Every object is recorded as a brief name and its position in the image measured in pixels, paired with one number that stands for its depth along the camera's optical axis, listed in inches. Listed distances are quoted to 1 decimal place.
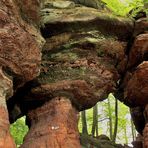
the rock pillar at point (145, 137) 525.2
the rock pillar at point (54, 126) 464.4
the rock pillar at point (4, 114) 350.3
